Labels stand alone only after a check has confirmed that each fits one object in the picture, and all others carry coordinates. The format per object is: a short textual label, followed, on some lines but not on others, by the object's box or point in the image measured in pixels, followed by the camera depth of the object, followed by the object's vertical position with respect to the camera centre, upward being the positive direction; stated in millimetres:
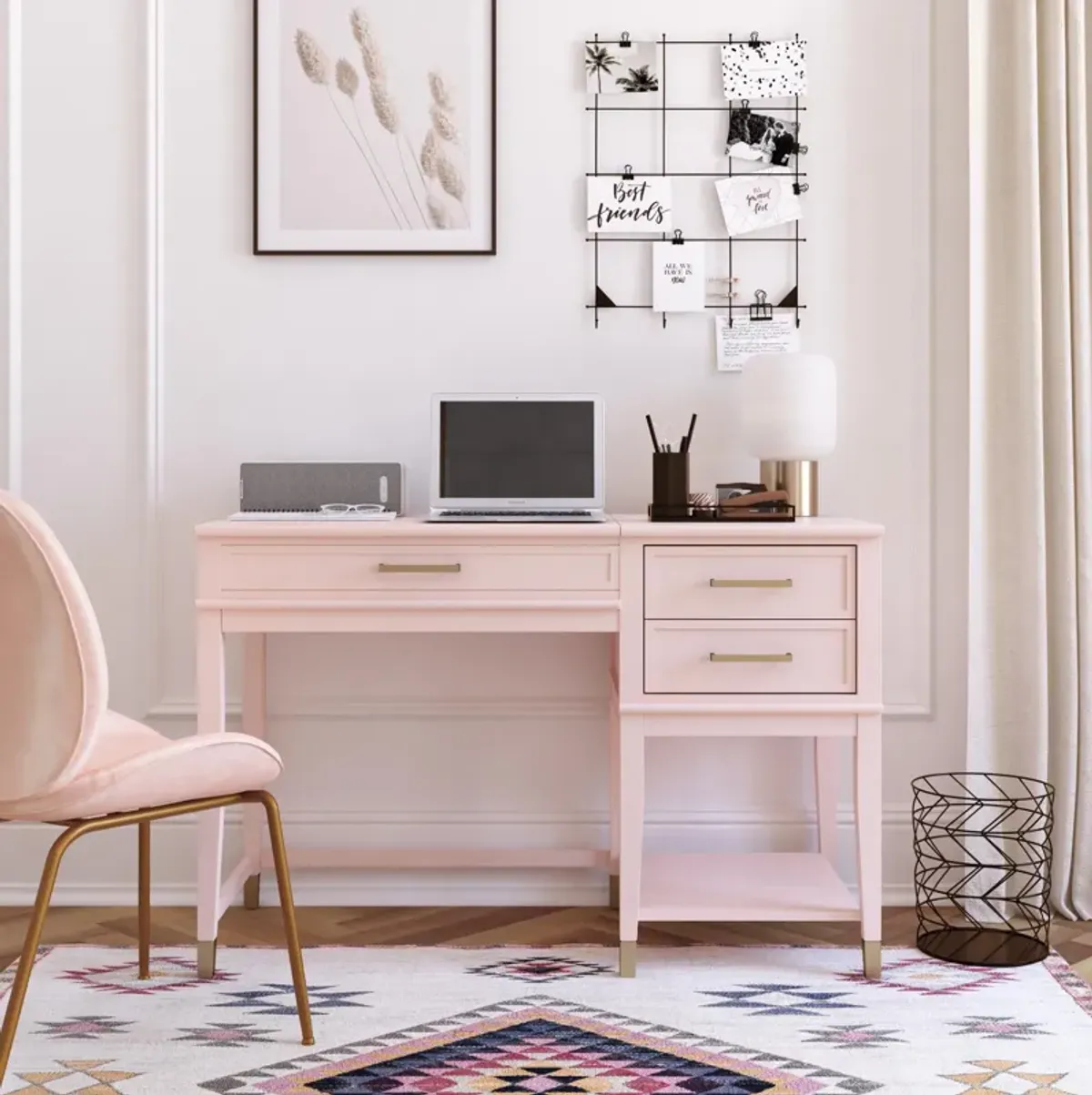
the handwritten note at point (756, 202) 2688 +745
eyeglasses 2422 +94
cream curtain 2557 +289
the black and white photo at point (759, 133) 2684 +887
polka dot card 2668 +1017
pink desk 2225 -91
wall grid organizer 2686 +806
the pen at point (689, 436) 2358 +223
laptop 2455 +198
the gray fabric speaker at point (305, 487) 2459 +137
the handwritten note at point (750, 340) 2695 +457
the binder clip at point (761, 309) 2695 +520
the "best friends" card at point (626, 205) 2686 +740
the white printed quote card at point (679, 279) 2693 +587
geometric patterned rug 1810 -739
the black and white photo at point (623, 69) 2680 +1024
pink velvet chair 1659 -197
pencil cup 2332 +137
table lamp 2447 +267
